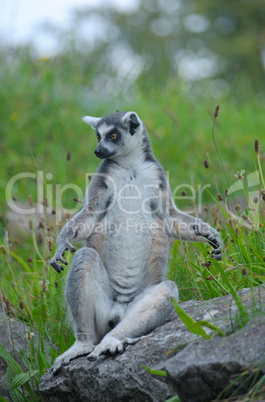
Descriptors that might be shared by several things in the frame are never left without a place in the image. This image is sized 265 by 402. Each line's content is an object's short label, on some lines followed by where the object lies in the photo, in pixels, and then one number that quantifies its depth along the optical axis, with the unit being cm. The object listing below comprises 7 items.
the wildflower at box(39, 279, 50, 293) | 721
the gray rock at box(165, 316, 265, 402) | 498
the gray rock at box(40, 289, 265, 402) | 572
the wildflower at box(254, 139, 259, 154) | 686
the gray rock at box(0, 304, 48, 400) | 773
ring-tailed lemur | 673
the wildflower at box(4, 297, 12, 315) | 752
